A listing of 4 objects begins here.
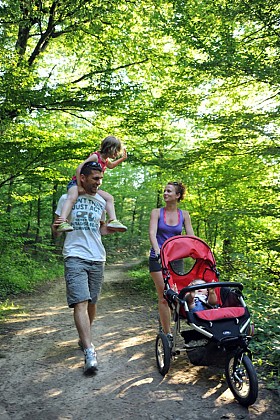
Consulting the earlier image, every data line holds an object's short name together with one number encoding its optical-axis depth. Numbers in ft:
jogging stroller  9.84
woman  14.47
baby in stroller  12.42
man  12.60
